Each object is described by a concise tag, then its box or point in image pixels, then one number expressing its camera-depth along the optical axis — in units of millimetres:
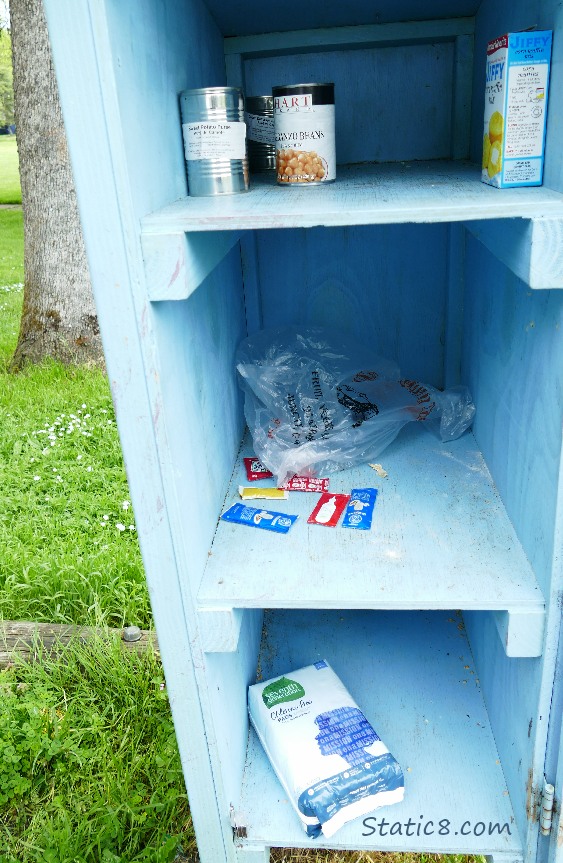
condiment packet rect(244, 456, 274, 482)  1353
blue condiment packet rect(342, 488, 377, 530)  1189
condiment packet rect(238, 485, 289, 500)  1279
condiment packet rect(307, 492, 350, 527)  1202
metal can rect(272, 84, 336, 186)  1025
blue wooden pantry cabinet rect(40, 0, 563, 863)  829
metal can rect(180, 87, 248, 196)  980
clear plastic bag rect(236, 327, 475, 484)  1387
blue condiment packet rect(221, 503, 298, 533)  1189
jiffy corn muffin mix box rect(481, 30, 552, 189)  855
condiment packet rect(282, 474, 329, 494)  1306
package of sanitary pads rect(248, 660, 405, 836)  1153
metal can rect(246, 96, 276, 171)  1271
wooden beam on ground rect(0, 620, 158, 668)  1900
